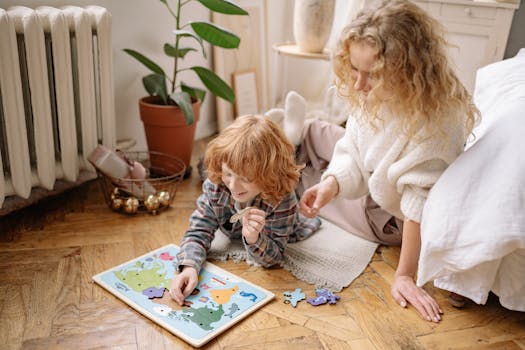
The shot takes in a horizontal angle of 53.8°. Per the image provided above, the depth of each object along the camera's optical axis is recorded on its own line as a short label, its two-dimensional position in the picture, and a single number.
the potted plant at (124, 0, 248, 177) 1.78
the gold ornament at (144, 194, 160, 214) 1.70
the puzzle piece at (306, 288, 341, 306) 1.30
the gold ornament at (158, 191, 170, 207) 1.73
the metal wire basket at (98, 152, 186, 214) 1.69
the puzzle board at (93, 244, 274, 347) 1.17
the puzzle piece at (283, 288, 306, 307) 1.29
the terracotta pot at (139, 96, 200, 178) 1.88
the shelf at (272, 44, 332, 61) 2.35
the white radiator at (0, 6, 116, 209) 1.42
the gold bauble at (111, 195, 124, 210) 1.69
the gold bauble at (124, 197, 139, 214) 1.68
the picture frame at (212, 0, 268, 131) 2.47
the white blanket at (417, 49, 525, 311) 1.12
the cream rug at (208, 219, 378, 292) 1.41
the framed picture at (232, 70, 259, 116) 2.56
